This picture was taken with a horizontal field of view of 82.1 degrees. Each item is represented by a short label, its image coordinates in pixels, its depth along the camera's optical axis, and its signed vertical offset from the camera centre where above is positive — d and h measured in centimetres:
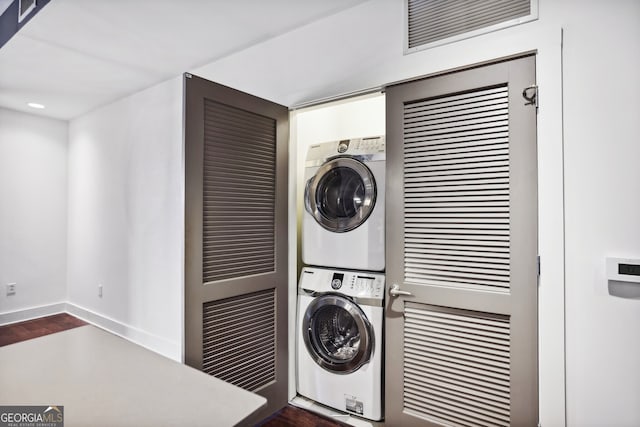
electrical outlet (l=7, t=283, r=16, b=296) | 392 -79
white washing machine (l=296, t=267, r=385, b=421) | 216 -78
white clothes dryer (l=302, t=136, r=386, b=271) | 226 +7
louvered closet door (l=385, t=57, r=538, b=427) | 162 -16
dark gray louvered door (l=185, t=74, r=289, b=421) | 190 -13
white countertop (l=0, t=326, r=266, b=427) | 77 -41
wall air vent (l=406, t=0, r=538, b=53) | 165 +95
